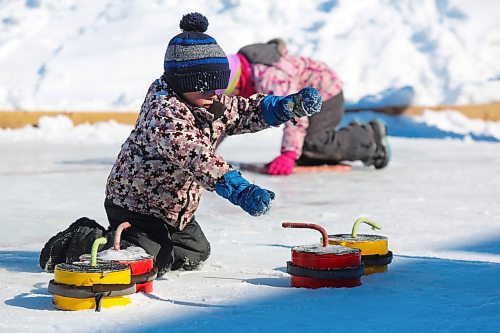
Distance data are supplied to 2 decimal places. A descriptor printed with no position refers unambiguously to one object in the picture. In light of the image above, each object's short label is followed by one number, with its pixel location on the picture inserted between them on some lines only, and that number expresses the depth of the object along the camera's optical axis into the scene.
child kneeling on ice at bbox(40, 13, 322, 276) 4.46
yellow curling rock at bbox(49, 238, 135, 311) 3.91
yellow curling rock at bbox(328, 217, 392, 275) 4.69
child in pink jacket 9.84
